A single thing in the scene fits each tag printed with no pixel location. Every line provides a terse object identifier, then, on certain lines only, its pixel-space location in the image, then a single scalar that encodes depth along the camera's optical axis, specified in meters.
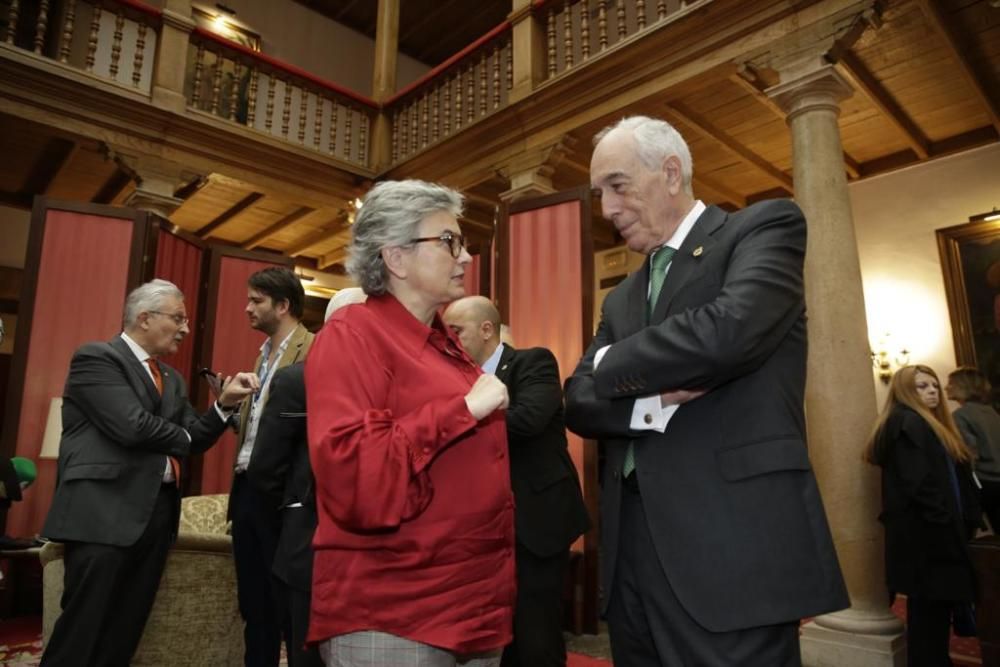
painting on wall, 6.34
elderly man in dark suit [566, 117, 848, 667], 1.10
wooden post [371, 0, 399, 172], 8.76
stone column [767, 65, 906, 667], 3.79
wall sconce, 6.88
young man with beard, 2.53
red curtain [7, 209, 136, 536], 4.88
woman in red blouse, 1.07
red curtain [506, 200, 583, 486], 5.17
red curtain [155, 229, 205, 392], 5.83
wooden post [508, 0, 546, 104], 6.78
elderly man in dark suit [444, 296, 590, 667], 2.38
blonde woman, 2.97
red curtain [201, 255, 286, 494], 6.27
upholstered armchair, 2.83
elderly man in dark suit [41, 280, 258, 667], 2.22
